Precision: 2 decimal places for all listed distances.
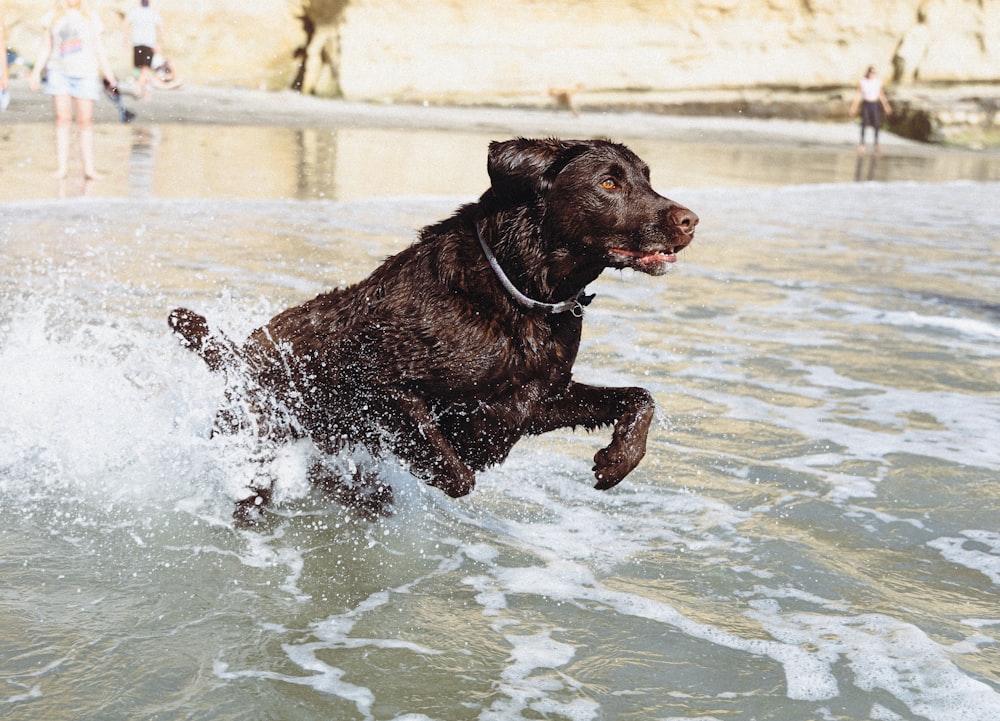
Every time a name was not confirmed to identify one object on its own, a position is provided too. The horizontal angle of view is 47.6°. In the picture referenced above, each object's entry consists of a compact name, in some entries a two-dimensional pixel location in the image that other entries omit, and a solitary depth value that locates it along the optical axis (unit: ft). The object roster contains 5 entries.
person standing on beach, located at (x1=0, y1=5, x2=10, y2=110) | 42.88
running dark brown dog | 13.80
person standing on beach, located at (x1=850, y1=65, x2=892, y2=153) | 99.13
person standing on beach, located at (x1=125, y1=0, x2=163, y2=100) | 71.06
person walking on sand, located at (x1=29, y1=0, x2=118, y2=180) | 40.70
